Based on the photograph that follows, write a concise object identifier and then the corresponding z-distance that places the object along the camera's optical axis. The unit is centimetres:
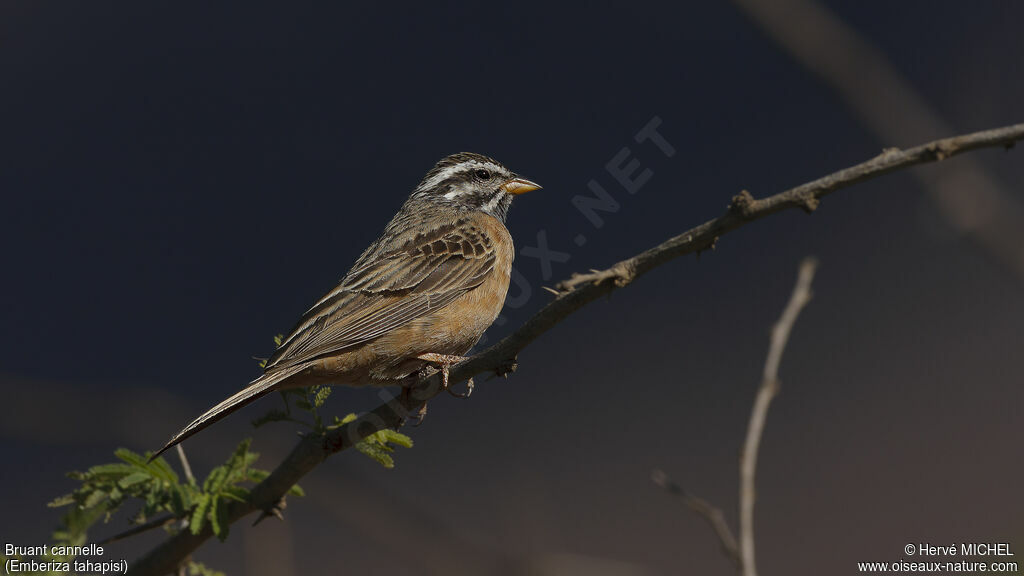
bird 1046
